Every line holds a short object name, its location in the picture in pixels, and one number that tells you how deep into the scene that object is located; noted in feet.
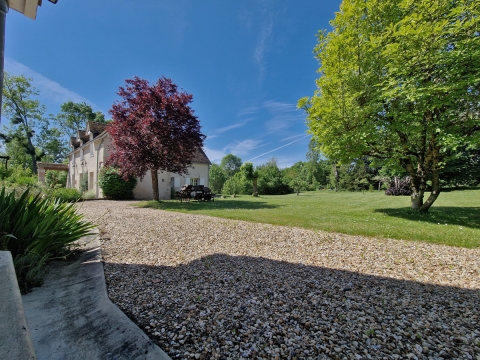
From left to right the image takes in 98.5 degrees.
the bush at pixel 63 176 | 86.05
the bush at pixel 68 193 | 37.06
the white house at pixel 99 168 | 56.39
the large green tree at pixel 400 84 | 18.30
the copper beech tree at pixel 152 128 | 36.14
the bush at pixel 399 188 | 64.49
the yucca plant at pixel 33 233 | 8.74
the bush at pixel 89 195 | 50.08
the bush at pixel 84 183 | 62.47
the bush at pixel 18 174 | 40.34
